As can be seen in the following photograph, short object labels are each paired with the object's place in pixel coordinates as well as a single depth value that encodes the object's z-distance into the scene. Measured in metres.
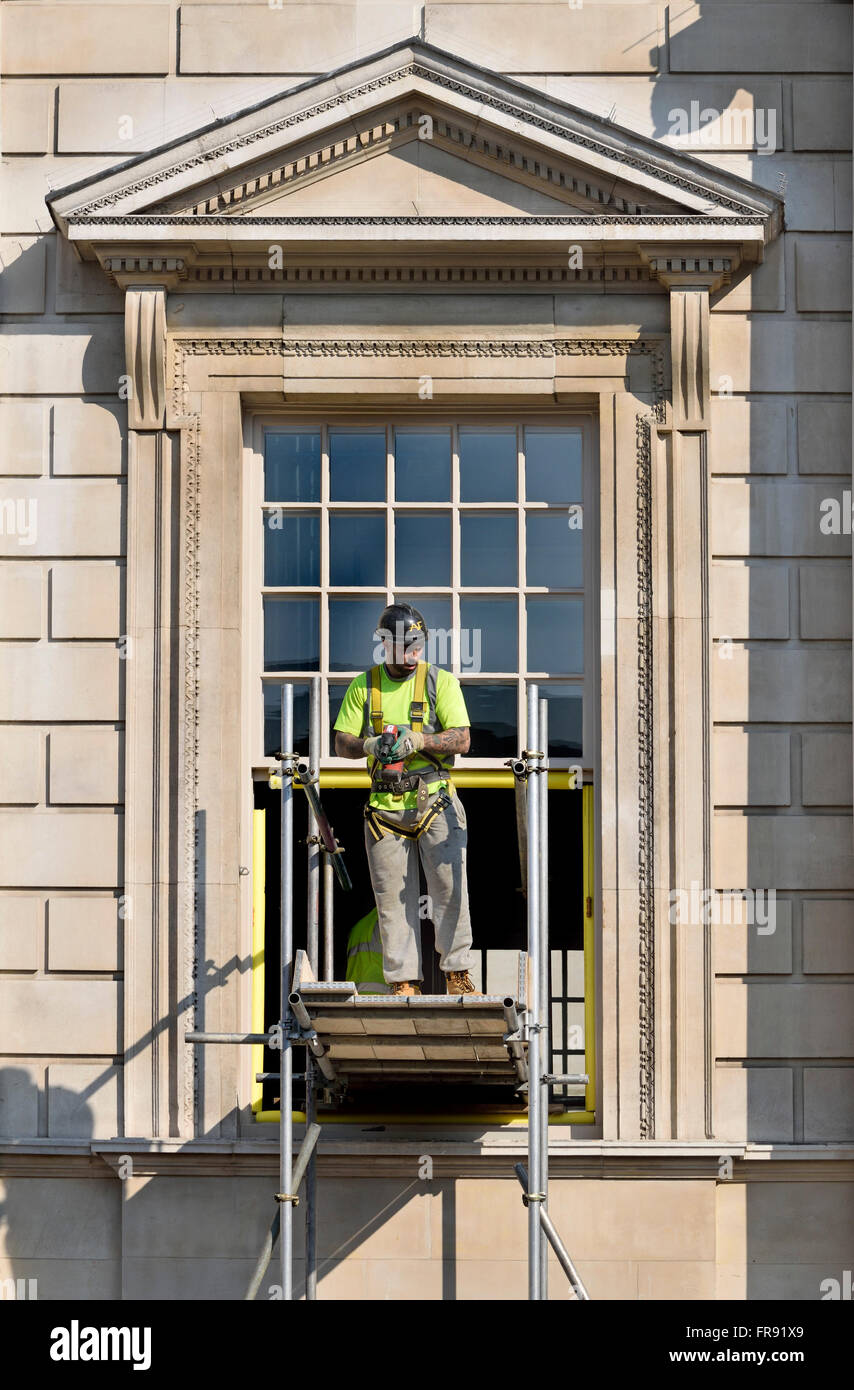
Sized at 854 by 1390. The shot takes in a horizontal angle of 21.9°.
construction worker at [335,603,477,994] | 13.96
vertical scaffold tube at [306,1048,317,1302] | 14.20
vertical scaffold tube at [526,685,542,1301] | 13.57
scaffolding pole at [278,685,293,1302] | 13.50
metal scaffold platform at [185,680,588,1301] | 13.25
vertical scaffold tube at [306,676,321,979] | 14.12
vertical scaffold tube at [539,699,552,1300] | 13.69
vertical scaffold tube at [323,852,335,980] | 14.08
